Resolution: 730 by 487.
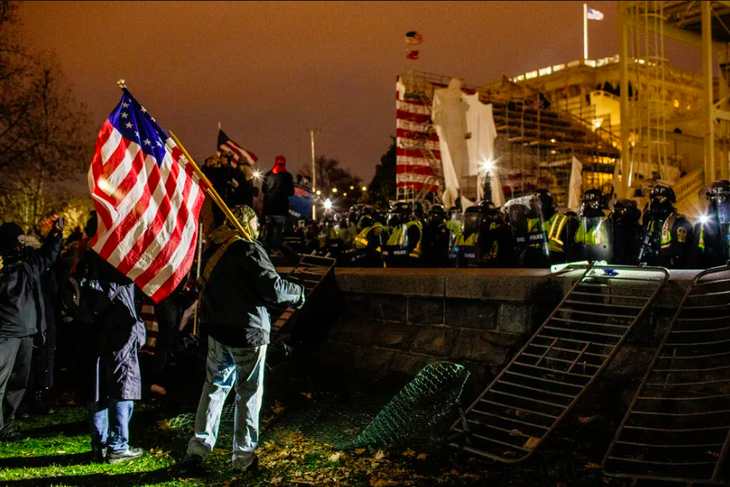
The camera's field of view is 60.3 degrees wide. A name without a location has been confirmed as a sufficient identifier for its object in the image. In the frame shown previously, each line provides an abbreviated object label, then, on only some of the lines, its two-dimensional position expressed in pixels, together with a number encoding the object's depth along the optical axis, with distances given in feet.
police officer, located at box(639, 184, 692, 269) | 29.17
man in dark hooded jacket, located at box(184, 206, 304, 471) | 17.90
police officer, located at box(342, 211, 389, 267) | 41.91
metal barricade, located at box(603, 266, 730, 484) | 16.78
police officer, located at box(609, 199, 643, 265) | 31.35
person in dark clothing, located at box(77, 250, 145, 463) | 19.49
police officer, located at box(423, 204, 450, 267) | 41.37
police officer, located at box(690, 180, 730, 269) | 27.55
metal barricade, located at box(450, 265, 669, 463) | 18.88
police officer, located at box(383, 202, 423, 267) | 39.22
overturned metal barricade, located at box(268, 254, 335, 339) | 29.58
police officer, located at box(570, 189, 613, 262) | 30.76
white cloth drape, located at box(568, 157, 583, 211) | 72.33
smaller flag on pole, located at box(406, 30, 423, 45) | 113.39
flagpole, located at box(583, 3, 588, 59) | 160.04
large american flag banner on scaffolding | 103.55
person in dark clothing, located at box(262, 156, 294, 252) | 42.57
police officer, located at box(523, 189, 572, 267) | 32.17
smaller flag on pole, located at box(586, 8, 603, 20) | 158.81
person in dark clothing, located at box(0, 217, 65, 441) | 21.74
